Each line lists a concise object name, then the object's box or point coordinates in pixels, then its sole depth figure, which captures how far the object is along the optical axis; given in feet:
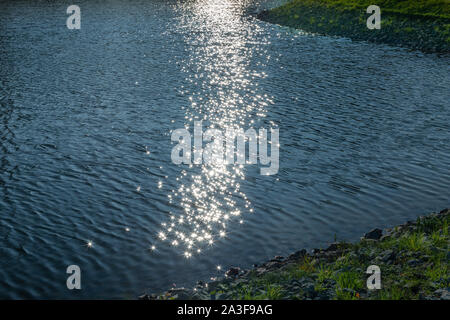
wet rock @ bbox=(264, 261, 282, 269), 60.70
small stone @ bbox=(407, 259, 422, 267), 56.54
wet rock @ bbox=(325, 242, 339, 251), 64.69
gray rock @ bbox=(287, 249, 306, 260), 63.00
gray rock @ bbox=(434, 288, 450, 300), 48.02
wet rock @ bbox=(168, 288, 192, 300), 52.01
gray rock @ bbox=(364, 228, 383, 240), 66.95
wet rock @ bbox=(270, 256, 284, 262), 62.71
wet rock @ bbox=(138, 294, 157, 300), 53.79
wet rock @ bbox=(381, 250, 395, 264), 58.13
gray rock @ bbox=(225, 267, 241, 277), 59.62
